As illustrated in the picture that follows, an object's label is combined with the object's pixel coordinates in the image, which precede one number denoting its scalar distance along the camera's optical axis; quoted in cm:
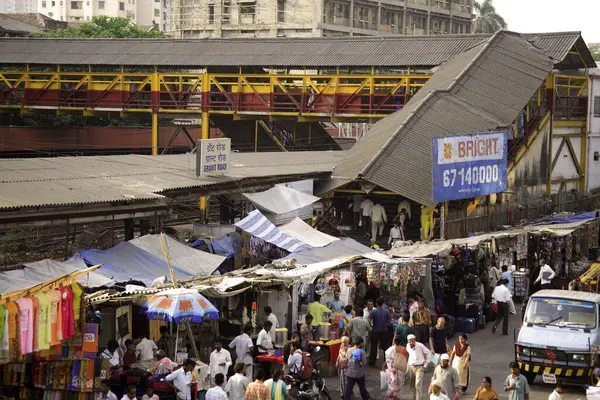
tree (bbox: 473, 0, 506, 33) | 10794
